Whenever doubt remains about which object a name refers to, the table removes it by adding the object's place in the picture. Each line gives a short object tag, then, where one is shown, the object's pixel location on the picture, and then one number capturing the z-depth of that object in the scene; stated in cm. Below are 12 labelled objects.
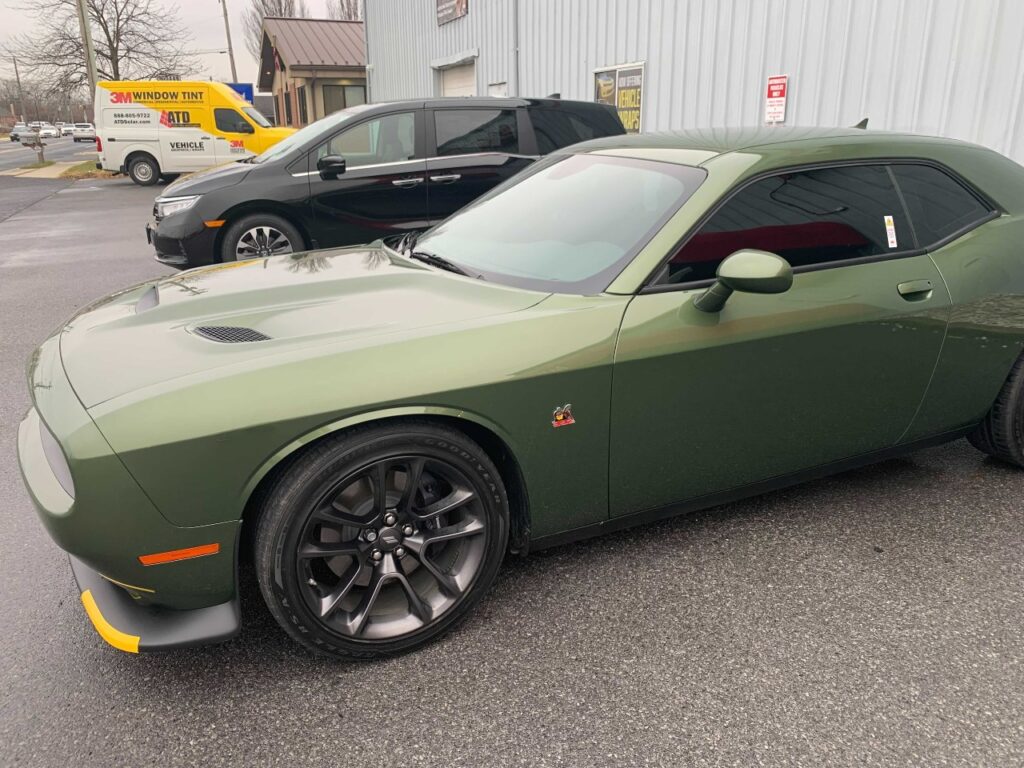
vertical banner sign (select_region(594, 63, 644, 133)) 915
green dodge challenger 195
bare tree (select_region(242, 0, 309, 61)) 5978
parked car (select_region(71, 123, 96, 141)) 5272
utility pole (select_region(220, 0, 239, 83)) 5066
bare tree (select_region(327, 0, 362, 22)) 5556
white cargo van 1750
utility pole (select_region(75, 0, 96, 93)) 2433
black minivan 650
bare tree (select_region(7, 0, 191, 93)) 3381
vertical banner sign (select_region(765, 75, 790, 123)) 714
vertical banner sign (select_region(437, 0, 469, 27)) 1409
